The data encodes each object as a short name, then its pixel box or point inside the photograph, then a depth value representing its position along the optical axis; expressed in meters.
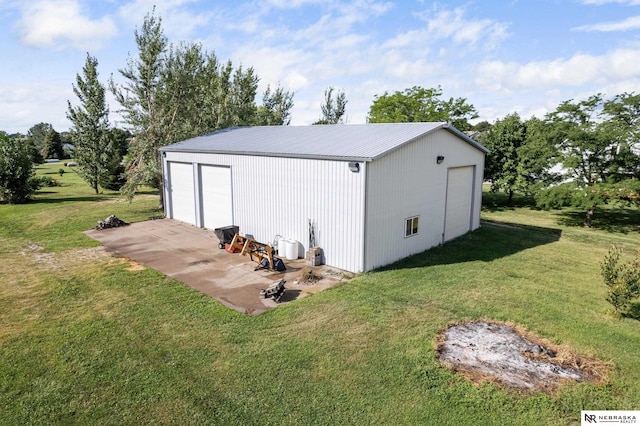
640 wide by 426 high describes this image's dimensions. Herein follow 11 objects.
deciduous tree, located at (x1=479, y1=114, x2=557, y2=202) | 22.02
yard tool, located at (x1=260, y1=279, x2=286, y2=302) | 9.47
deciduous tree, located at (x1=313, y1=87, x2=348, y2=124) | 41.03
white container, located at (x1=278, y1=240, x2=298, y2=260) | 12.73
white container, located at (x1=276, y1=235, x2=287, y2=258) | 12.93
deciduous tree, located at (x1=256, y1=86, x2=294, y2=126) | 35.06
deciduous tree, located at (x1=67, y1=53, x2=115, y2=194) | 27.33
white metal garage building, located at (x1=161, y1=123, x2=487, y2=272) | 11.45
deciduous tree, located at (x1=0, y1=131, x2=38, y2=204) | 23.50
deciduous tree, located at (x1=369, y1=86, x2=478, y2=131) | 29.03
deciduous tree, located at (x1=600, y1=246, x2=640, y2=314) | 8.48
